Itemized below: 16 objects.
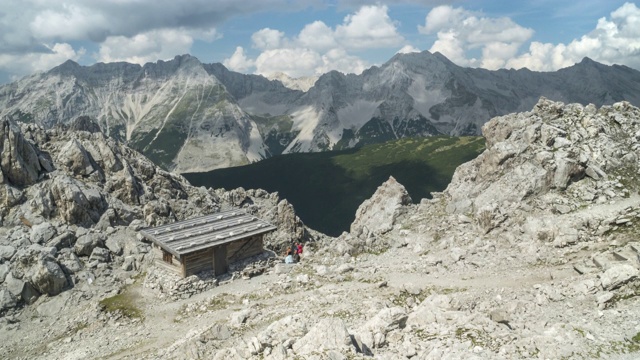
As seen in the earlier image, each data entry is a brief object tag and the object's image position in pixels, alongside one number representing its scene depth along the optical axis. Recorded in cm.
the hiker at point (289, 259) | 4303
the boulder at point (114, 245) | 4688
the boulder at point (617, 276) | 2354
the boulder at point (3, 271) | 4009
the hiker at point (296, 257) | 4484
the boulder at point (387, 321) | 2150
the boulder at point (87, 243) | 4552
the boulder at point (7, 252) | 4191
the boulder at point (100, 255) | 4466
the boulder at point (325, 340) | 1850
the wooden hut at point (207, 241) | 3875
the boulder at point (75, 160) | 5900
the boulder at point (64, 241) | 4551
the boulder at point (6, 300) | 3766
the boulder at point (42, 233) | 4597
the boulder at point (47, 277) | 3956
